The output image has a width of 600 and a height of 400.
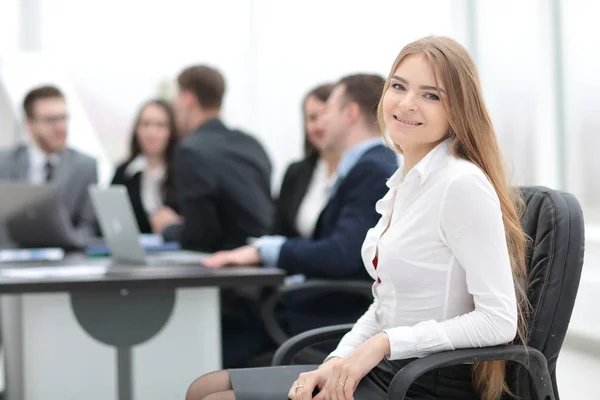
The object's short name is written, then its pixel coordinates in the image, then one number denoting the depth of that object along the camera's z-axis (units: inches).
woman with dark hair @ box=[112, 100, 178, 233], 175.2
